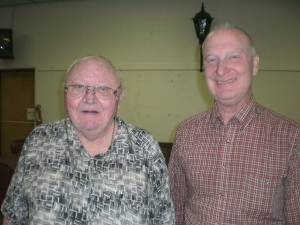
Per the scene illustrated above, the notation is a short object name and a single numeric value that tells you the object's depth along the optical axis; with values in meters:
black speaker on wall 4.25
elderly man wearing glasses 0.99
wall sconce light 3.32
